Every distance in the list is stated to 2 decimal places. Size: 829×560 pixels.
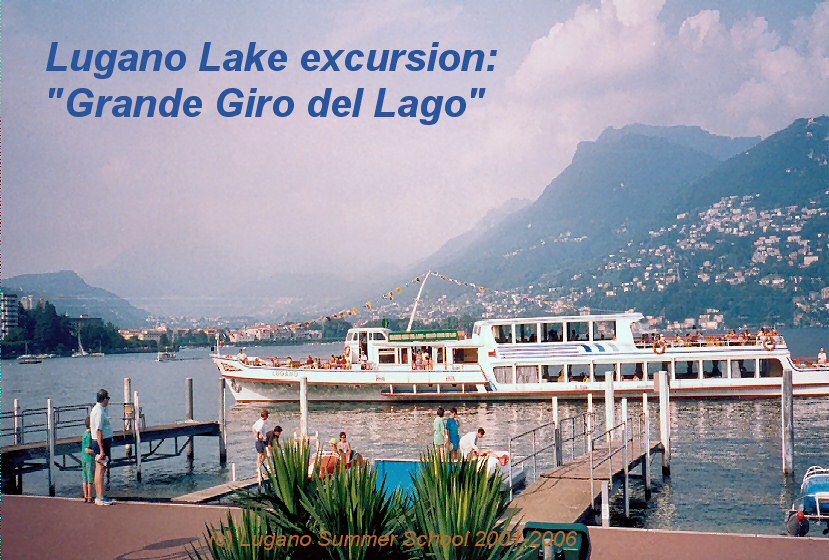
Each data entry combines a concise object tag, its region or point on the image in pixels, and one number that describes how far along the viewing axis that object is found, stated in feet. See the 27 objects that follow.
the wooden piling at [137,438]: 82.53
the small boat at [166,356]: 609.70
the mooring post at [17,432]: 79.56
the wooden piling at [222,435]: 94.58
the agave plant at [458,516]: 22.47
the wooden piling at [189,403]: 101.71
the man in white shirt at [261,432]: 63.46
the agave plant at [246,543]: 21.90
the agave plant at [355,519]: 23.59
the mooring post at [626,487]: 63.46
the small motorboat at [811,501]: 44.52
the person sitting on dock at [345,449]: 55.01
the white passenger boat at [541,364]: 152.35
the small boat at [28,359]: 534.12
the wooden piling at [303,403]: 86.46
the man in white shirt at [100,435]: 45.85
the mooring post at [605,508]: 46.09
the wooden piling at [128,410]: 86.03
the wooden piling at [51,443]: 68.61
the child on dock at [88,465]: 47.65
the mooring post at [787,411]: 77.10
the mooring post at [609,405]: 81.91
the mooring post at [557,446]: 66.69
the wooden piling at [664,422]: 82.58
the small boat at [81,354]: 603.26
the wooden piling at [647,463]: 72.31
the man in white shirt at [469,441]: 58.53
